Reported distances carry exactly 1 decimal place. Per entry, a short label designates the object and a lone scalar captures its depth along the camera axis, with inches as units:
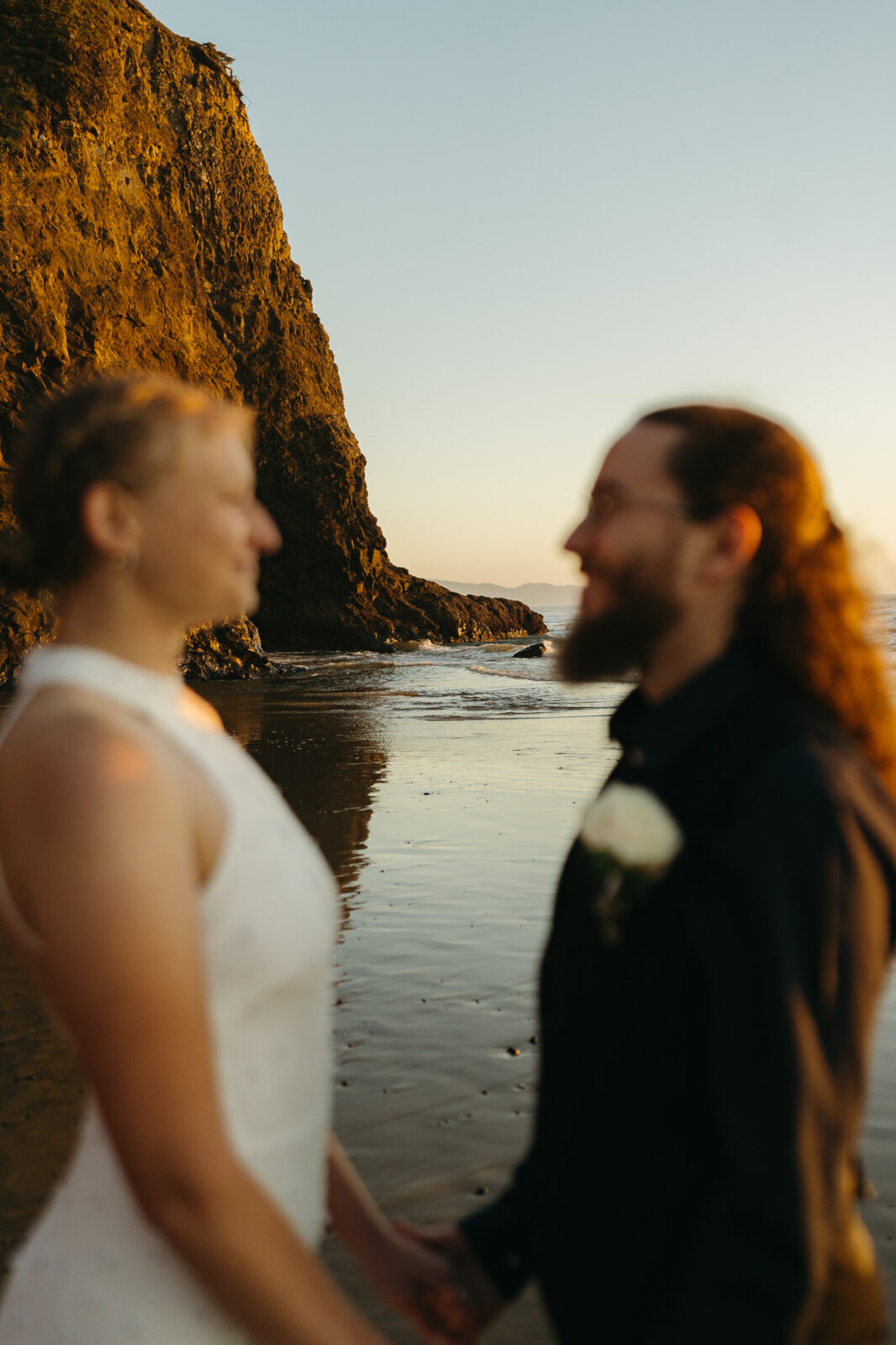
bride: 37.3
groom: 43.1
